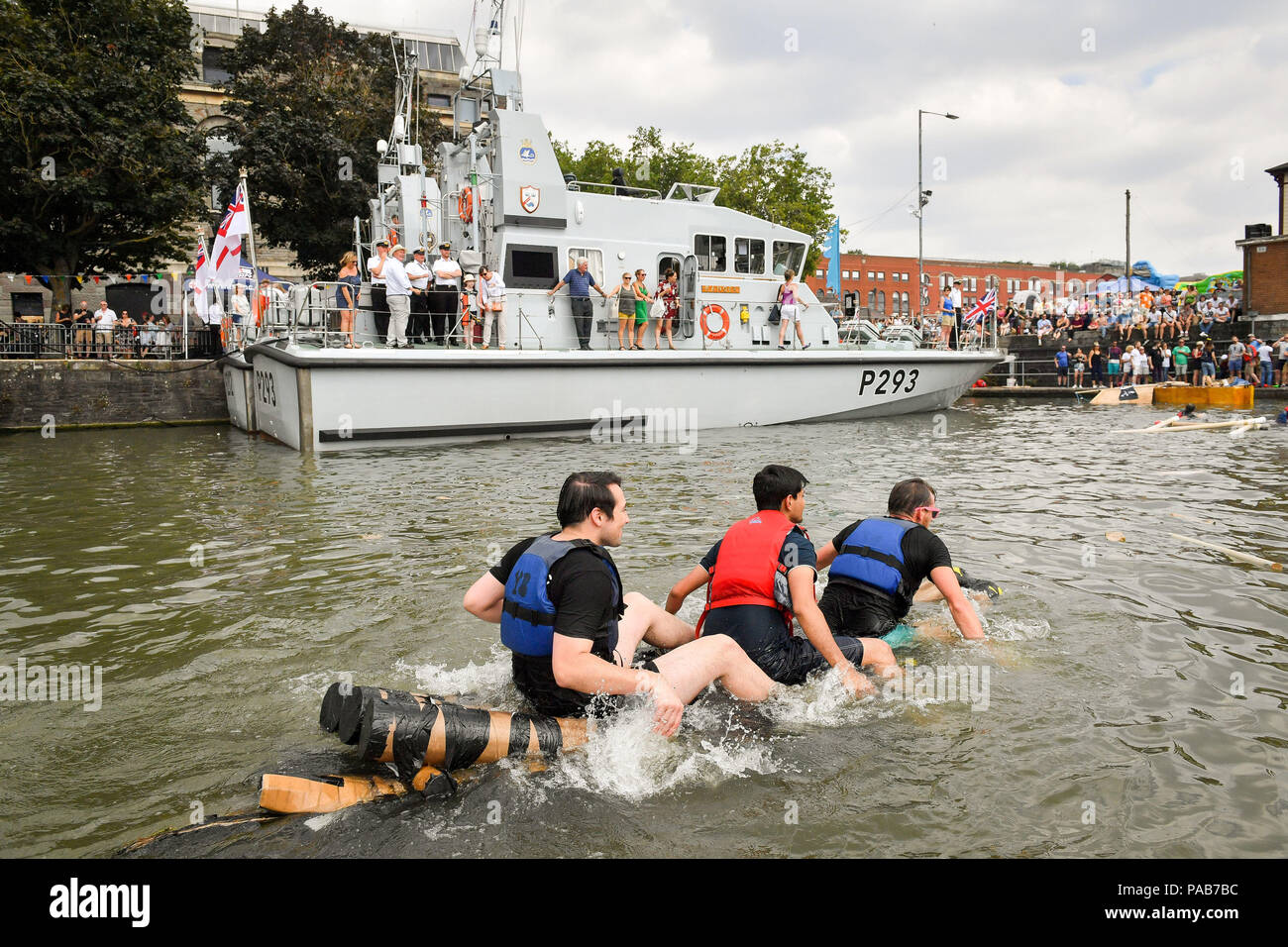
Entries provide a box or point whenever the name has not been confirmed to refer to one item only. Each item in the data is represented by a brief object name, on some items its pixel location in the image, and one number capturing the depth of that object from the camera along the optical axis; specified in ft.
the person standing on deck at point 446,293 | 47.80
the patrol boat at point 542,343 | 46.01
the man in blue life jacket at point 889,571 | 15.92
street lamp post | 99.30
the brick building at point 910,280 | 260.21
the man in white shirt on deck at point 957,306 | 70.54
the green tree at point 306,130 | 90.63
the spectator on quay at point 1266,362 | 80.38
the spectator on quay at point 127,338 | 68.80
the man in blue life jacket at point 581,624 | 11.48
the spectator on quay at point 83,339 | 66.59
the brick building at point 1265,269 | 95.96
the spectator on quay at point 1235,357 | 82.43
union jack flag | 73.97
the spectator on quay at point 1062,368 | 94.63
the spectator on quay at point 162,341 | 69.26
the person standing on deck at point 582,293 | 50.29
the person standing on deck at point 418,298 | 46.91
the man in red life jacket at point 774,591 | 14.17
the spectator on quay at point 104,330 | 67.92
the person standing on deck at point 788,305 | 57.26
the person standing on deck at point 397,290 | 45.09
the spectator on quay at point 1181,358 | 87.66
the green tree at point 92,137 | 72.38
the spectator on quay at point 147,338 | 68.49
